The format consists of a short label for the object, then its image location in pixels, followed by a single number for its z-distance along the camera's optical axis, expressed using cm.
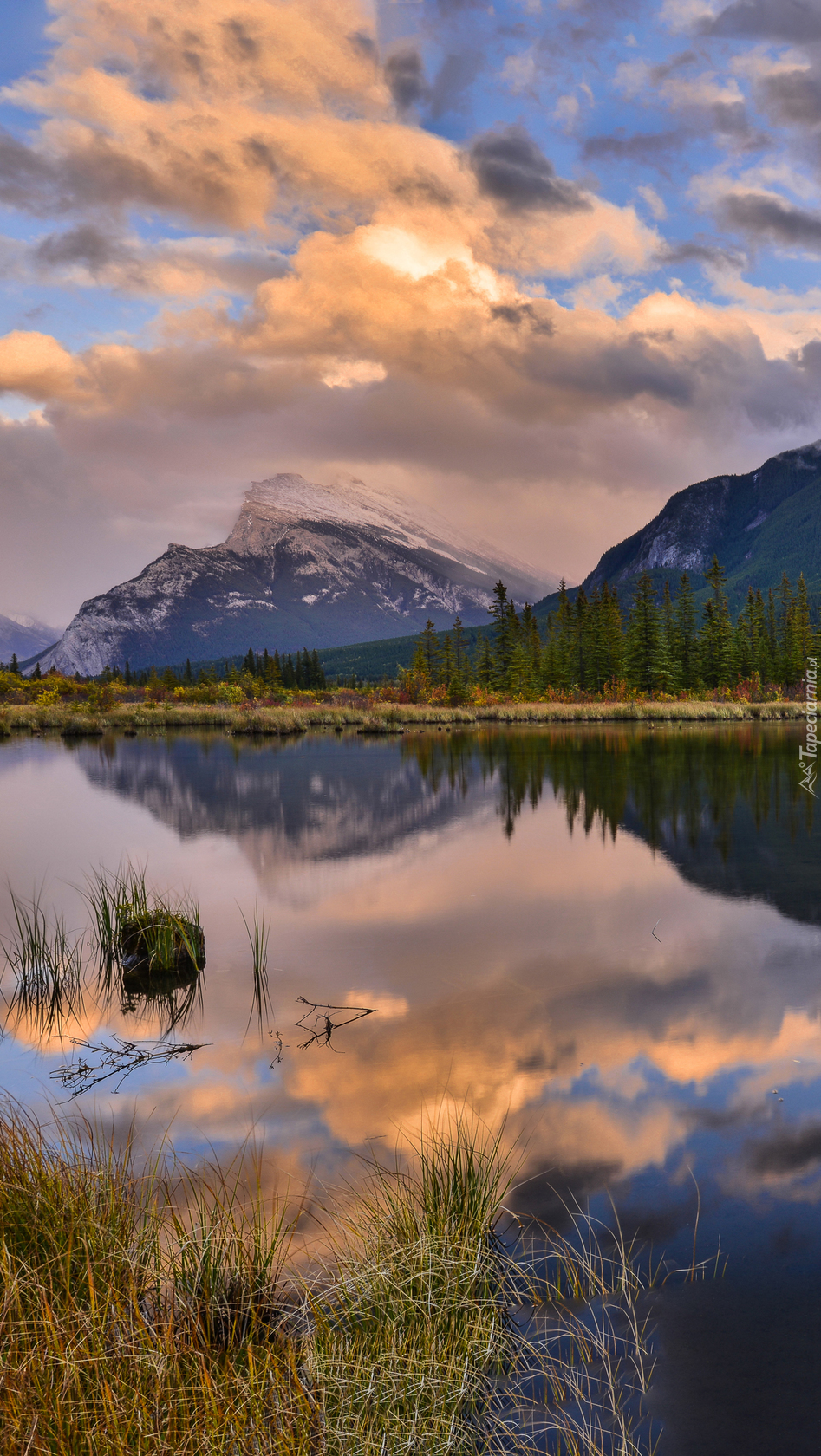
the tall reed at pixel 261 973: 965
